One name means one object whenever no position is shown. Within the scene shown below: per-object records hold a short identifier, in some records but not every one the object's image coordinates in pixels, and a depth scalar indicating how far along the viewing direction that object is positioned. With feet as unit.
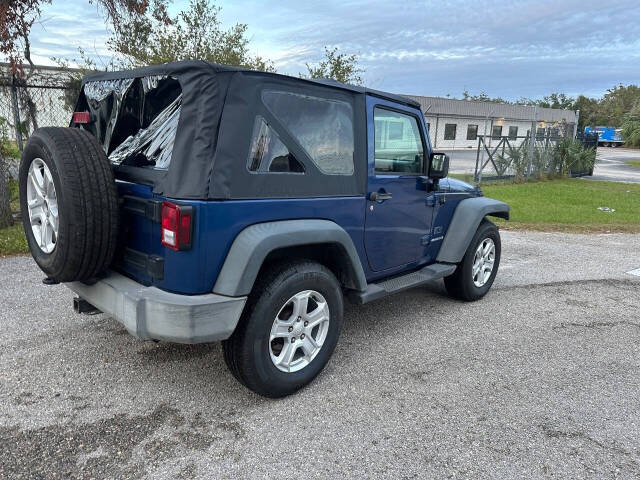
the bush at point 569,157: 56.43
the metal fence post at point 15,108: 23.36
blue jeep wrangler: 8.25
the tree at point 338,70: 41.39
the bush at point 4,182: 22.06
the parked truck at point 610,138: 181.37
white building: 114.52
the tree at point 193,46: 36.39
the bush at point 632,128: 147.23
